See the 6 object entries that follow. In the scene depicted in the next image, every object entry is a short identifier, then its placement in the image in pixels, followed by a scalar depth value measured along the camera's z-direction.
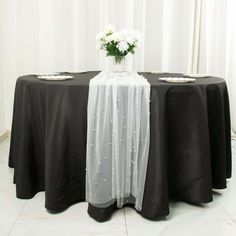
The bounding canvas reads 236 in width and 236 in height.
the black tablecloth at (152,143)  1.68
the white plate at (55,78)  1.93
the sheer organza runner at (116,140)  1.66
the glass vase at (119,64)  2.05
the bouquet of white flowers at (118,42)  1.93
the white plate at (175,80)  1.82
